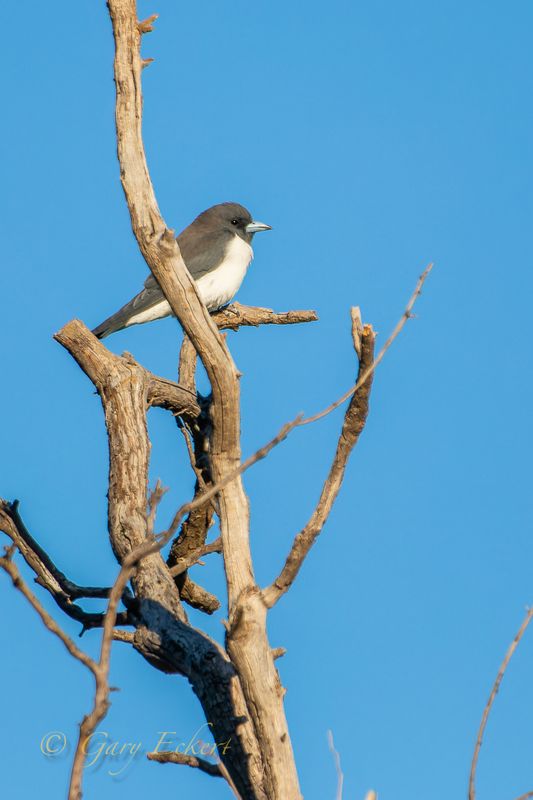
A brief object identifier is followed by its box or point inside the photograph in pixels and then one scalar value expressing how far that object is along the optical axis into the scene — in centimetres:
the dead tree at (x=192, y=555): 729
